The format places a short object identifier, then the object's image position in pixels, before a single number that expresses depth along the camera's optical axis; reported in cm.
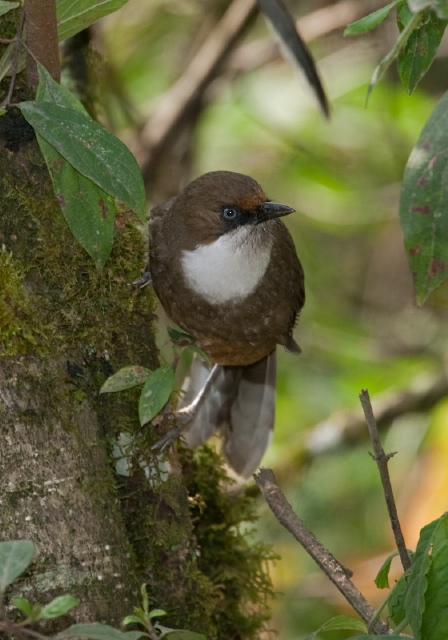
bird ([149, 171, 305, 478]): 593
